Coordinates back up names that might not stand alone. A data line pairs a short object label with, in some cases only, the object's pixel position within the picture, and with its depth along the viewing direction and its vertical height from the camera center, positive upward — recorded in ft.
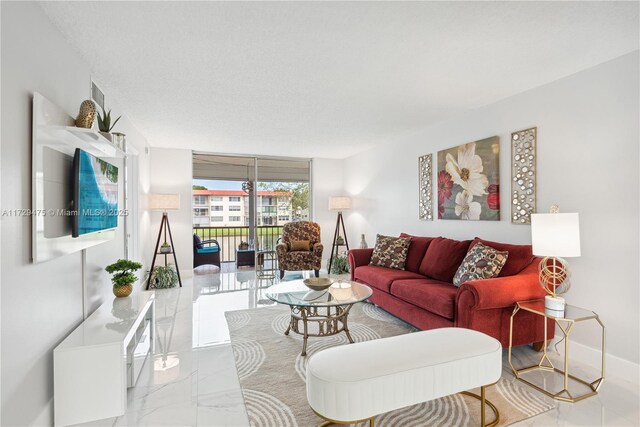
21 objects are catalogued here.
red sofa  8.32 -2.36
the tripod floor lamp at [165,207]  17.33 +0.51
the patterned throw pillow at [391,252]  13.33 -1.64
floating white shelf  6.18 +1.75
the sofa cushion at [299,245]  19.10 -1.82
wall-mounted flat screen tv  6.76 +0.56
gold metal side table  7.04 -3.92
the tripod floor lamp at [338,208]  21.53 +0.47
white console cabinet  5.83 -3.02
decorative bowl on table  10.59 -2.32
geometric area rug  6.33 -4.05
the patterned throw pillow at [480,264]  9.30 -1.52
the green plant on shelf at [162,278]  16.56 -3.26
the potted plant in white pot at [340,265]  20.02 -3.24
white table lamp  7.52 -0.74
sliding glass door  21.13 +1.39
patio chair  20.75 -2.45
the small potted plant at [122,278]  8.81 -1.74
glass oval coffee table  9.23 -2.55
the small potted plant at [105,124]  7.73 +2.27
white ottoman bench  5.10 -2.73
